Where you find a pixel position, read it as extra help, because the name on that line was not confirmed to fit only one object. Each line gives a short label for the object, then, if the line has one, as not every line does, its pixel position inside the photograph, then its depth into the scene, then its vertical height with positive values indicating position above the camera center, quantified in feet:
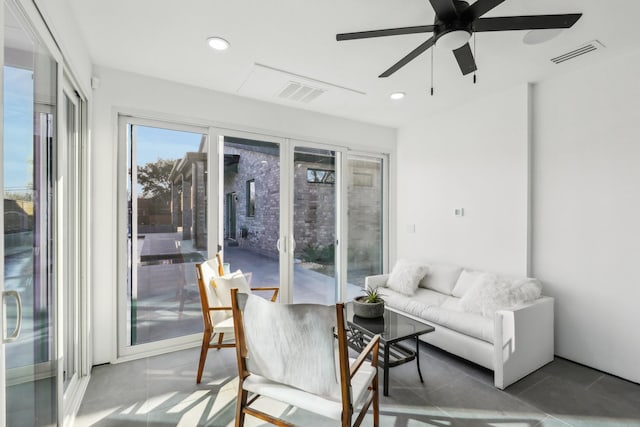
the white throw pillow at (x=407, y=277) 12.27 -2.59
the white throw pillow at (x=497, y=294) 9.18 -2.44
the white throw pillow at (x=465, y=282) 11.31 -2.52
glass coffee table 7.91 -3.13
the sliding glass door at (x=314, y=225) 13.16 -0.55
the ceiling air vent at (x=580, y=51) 8.09 +4.33
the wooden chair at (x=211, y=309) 8.55 -2.70
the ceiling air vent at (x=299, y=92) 10.70 +4.28
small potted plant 8.94 -2.68
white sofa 8.29 -3.24
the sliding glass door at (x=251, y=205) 11.48 +0.30
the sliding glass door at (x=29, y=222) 4.30 -0.15
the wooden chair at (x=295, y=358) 5.01 -2.46
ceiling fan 5.34 +3.38
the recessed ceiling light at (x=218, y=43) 7.93 +4.36
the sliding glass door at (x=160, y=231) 9.94 -0.61
